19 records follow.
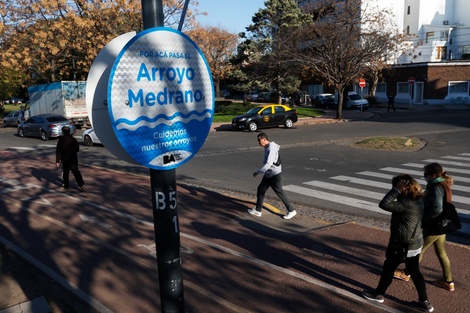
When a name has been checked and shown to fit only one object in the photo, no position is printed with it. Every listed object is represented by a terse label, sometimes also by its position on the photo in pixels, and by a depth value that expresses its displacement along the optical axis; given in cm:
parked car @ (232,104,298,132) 2706
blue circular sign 224
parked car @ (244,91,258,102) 5781
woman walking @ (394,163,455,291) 511
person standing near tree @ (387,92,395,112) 4000
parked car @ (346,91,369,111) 4166
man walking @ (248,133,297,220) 830
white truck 3238
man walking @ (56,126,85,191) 1120
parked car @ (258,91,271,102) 5441
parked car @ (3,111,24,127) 3753
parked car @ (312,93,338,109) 4553
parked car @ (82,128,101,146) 2200
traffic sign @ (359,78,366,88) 3724
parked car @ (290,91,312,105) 5112
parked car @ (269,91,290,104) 4884
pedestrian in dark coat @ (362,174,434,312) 475
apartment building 4444
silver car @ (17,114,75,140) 2594
